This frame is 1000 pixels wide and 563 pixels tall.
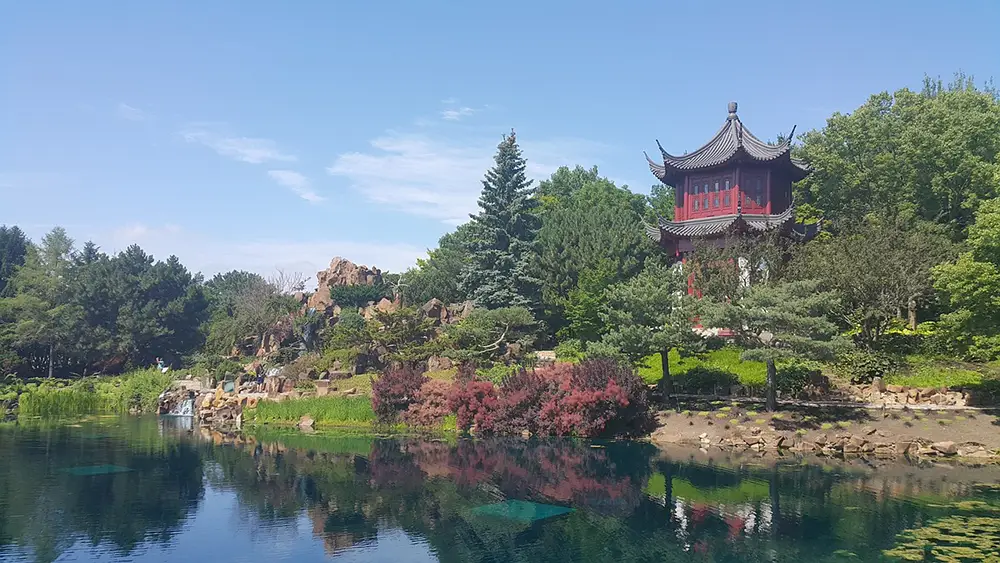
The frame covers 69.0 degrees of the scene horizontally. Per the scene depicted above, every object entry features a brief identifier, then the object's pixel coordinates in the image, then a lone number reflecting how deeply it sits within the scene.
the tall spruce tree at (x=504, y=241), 33.22
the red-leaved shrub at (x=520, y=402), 22.69
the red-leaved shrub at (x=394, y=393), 25.53
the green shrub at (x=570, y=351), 28.52
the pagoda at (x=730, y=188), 30.41
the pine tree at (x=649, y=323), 22.42
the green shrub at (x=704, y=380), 23.95
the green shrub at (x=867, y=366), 22.56
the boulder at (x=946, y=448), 18.62
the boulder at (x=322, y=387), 29.66
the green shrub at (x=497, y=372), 25.12
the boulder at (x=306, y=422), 26.86
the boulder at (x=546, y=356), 29.19
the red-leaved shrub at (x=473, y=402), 23.53
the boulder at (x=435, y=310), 34.81
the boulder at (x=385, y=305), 37.43
